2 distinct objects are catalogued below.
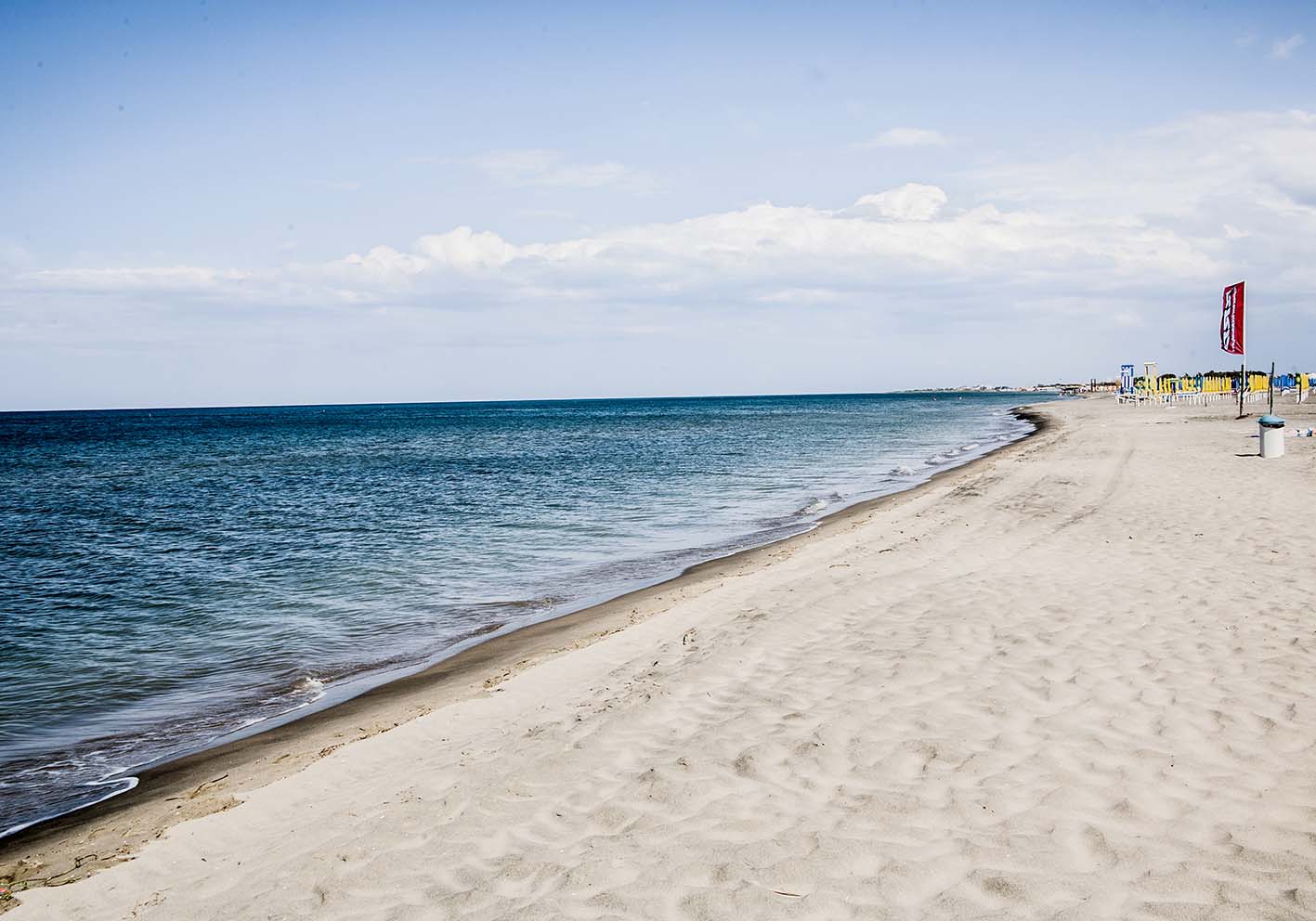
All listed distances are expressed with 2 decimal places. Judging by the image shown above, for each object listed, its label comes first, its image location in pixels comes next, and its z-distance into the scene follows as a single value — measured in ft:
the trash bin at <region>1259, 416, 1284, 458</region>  67.26
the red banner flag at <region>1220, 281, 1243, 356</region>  101.76
